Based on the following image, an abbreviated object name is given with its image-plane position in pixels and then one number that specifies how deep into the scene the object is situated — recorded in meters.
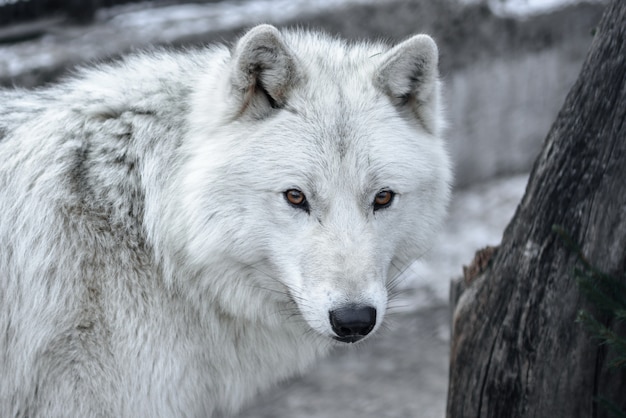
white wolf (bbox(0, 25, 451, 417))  6.84
